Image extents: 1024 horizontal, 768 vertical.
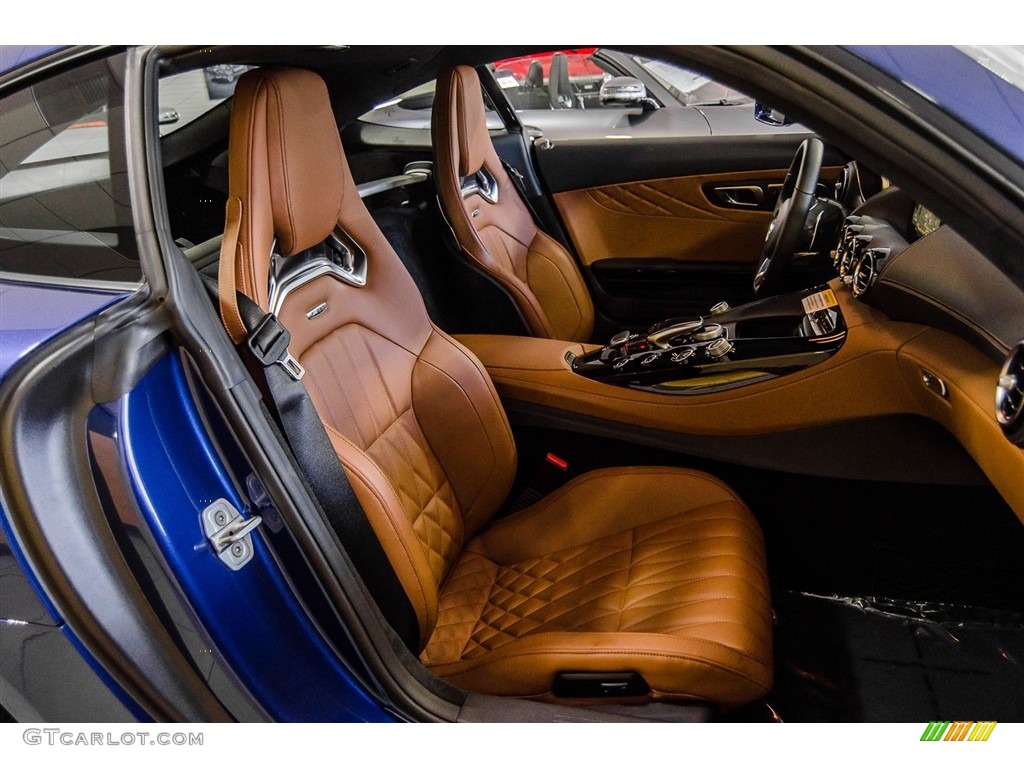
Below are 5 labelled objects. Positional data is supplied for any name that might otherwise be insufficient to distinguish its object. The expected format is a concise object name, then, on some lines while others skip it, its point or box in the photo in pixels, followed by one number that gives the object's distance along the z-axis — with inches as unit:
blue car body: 30.0
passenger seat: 43.3
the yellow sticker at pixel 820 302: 56.1
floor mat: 51.5
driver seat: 78.8
